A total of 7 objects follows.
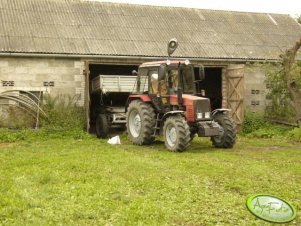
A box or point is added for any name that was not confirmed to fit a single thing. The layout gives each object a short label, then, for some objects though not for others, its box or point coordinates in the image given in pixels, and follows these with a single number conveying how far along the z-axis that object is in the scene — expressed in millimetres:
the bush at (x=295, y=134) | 13289
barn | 14312
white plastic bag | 12211
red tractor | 10562
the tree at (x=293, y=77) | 14594
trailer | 14417
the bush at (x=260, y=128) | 14398
